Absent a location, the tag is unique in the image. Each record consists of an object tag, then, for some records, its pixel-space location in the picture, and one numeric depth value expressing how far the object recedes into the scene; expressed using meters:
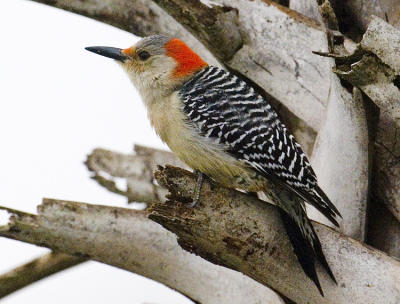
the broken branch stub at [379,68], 5.73
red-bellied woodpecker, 6.52
